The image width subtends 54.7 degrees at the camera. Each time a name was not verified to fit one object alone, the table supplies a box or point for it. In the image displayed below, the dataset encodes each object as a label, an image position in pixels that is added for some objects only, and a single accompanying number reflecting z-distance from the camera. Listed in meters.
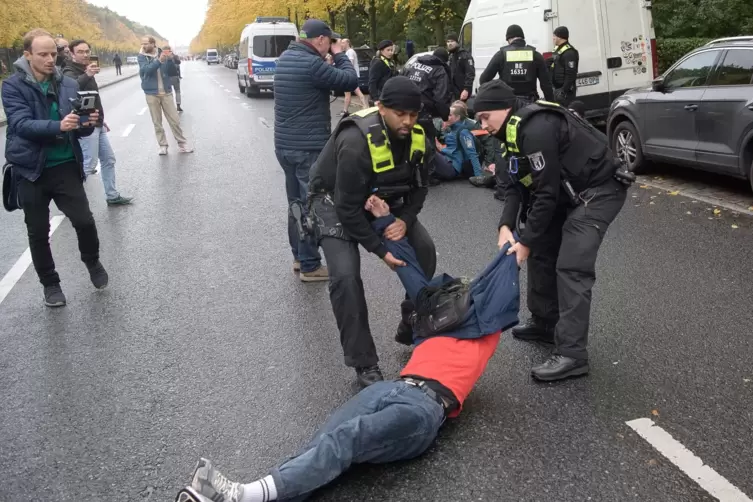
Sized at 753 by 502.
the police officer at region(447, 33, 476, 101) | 11.72
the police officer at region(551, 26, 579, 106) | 10.13
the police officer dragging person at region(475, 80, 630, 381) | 3.78
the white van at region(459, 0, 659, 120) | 10.97
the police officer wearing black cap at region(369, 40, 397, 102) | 10.55
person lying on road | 2.86
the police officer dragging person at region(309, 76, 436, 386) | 3.80
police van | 25.80
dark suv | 7.44
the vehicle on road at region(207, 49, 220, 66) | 99.19
